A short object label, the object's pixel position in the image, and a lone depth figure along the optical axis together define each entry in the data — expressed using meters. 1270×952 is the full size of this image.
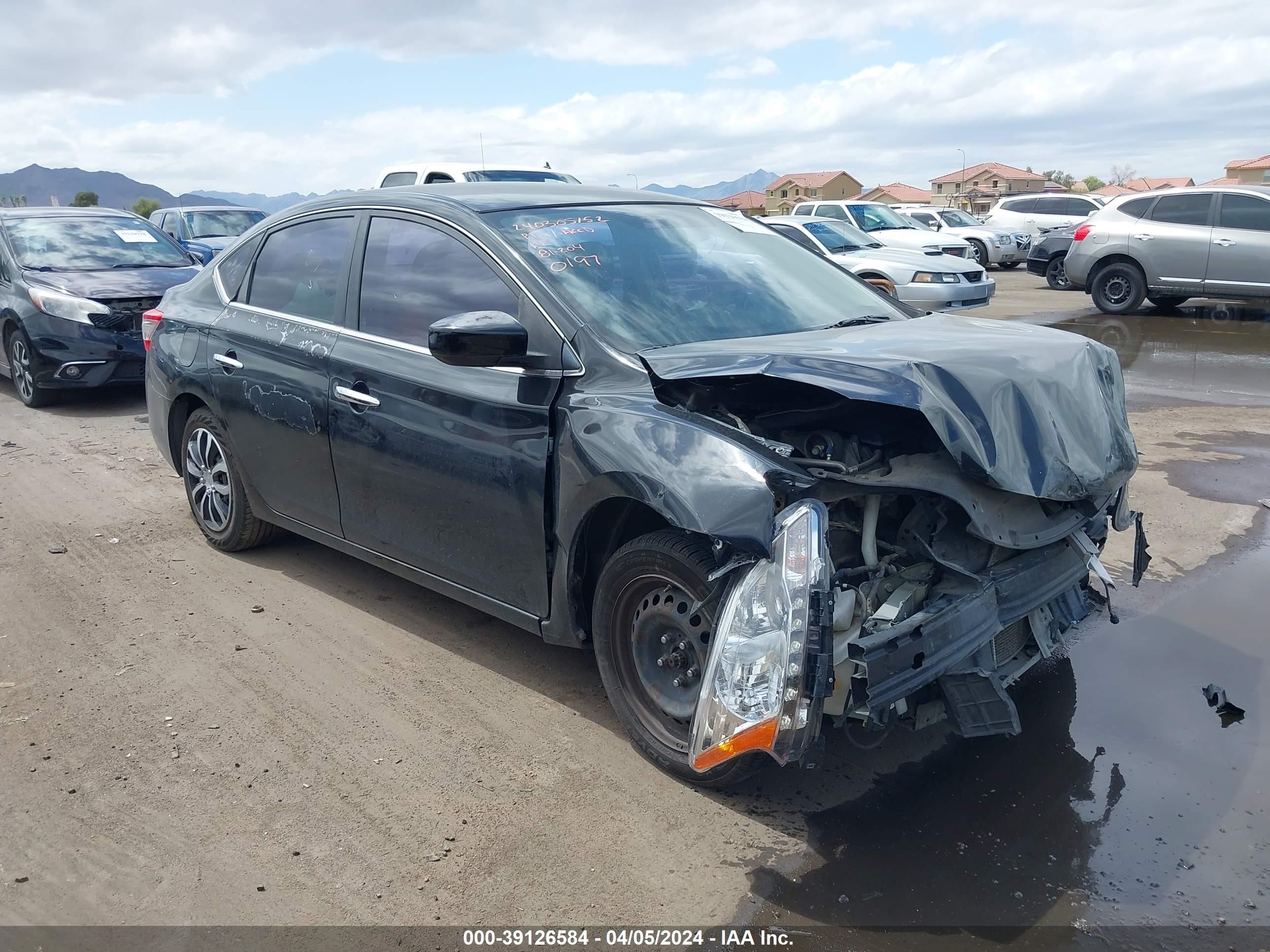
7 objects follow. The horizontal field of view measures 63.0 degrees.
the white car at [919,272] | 13.09
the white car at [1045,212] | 25.77
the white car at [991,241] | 24.95
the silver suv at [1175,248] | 13.35
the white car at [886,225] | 17.59
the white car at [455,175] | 12.42
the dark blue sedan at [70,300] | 9.28
